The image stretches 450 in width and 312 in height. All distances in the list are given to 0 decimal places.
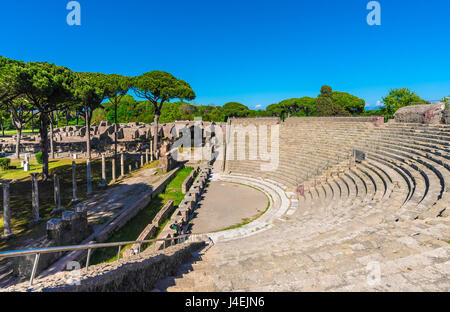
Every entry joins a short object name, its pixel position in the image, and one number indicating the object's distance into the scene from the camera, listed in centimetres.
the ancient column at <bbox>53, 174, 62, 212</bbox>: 1268
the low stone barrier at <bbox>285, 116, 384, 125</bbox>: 2164
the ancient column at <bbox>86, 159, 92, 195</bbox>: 1605
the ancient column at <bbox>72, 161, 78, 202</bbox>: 1437
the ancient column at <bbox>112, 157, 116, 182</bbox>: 1895
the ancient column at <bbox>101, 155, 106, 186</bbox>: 1720
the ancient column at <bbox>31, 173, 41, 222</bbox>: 1126
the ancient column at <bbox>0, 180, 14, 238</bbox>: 989
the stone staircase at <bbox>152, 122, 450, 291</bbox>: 417
